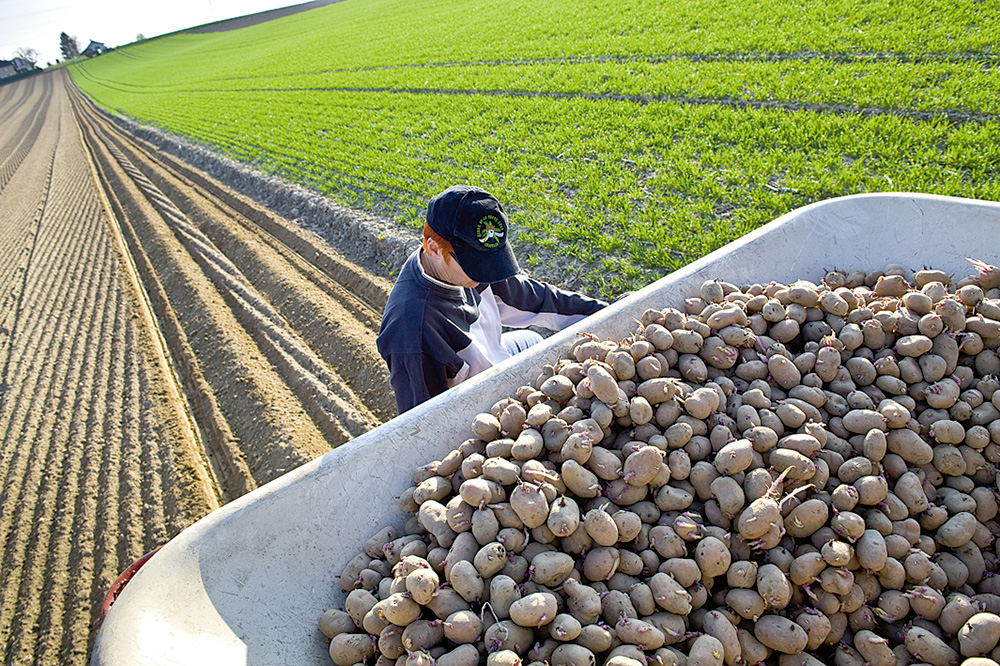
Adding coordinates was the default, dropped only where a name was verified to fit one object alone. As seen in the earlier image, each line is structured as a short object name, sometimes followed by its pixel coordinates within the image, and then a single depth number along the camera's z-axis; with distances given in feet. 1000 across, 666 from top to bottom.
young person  7.84
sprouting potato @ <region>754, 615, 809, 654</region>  4.91
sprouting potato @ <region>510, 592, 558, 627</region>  4.67
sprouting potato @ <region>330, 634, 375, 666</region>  5.03
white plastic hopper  4.80
